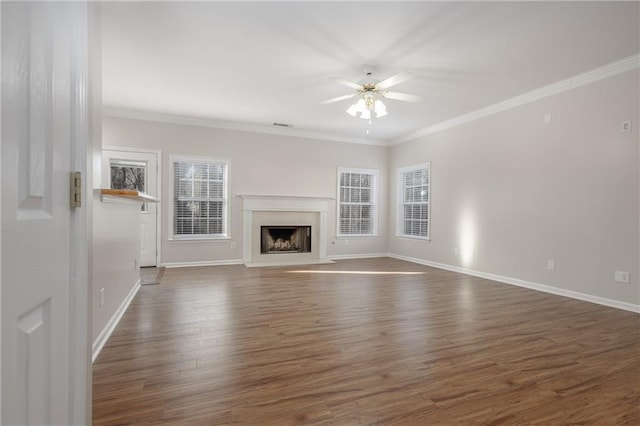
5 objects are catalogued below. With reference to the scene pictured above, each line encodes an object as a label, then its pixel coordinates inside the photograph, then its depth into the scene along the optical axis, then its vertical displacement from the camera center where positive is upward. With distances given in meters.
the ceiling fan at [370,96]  3.71 +1.42
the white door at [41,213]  0.63 +0.00
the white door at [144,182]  5.59 +0.52
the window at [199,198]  5.95 +0.25
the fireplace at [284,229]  6.28 -0.37
